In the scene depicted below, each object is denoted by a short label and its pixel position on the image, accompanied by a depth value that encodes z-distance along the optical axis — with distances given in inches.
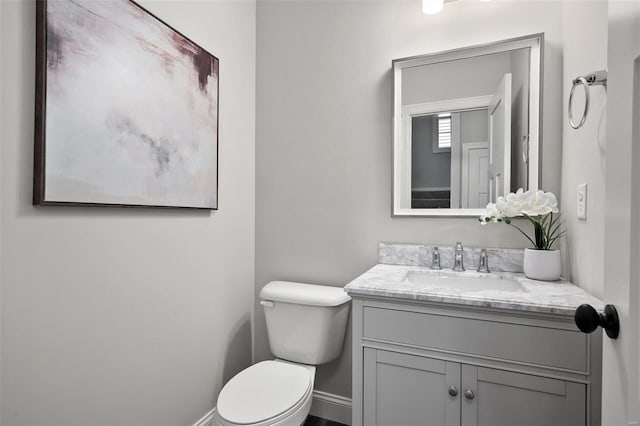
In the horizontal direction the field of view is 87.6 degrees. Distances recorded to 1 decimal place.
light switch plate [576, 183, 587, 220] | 46.5
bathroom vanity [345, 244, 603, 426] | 38.8
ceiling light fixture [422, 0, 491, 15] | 61.2
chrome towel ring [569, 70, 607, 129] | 31.5
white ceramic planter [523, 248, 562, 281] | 51.5
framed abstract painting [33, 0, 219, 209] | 37.9
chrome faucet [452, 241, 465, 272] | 59.8
